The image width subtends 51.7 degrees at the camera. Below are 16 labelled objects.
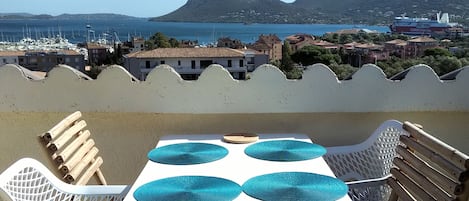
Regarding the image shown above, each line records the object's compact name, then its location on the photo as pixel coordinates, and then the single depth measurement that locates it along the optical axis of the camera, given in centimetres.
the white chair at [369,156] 276
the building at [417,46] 5036
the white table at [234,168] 220
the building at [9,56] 4455
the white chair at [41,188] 199
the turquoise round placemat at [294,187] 190
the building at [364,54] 4566
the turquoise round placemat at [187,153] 242
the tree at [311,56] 4309
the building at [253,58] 4021
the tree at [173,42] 5506
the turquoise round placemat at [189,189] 189
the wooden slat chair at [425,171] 182
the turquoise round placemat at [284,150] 245
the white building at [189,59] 3431
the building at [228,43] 5671
